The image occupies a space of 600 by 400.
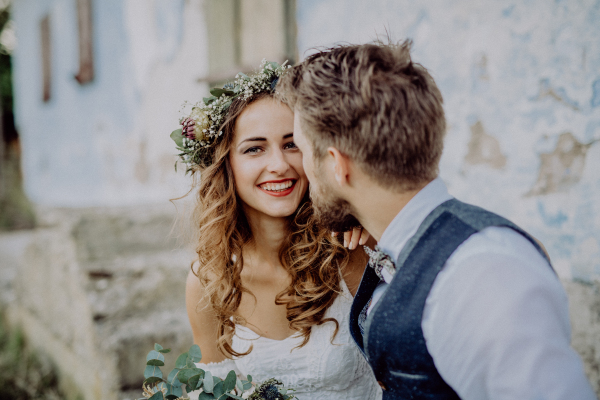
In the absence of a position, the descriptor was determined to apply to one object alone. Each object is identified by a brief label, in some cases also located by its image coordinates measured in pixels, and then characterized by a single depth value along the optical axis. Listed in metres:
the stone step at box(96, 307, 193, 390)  3.13
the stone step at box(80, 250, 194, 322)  3.55
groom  0.99
